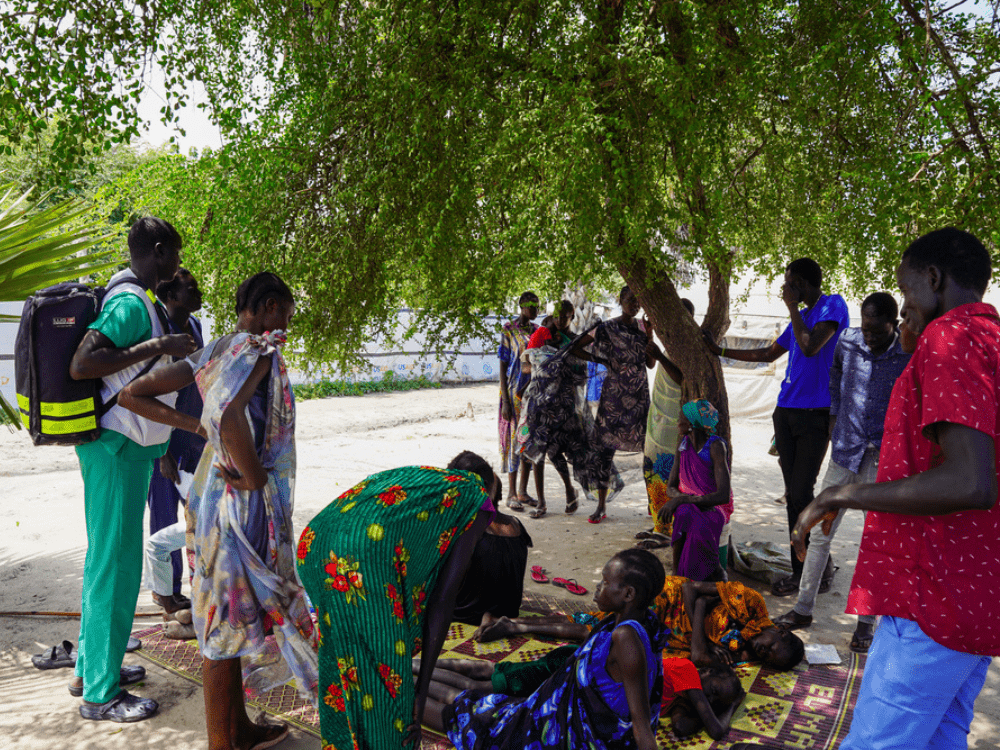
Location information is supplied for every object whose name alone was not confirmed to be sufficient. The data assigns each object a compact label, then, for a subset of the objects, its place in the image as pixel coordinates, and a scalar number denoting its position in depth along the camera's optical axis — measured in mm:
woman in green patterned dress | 2443
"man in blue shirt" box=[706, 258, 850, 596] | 4941
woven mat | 3287
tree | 3740
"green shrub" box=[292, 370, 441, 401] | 15711
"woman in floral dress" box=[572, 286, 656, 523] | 6688
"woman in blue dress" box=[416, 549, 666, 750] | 2559
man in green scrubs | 3318
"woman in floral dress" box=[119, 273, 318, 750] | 2820
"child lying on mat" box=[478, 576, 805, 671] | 3967
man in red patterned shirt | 1815
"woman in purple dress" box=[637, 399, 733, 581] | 4703
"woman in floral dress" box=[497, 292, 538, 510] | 7633
